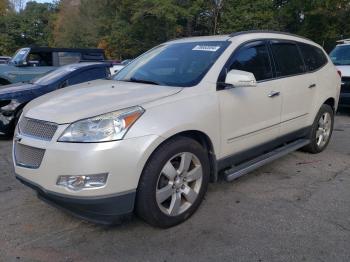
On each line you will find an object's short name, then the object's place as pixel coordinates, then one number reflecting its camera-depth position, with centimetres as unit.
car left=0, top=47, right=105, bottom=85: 1018
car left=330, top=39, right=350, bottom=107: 926
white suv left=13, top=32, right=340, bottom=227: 312
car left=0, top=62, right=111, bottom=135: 696
